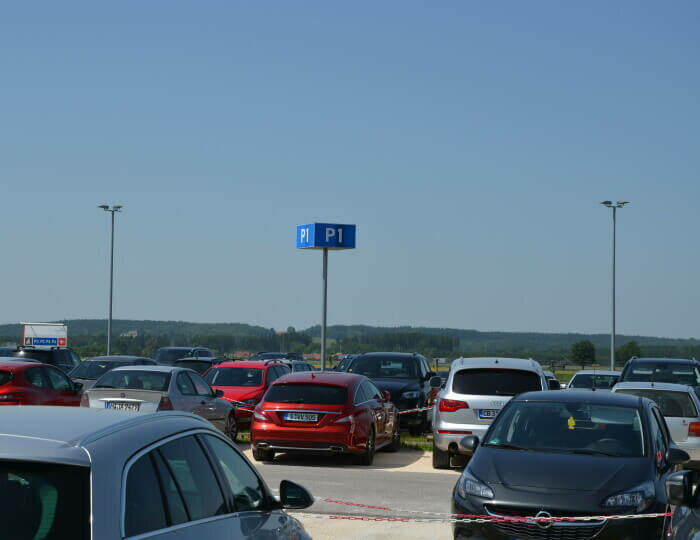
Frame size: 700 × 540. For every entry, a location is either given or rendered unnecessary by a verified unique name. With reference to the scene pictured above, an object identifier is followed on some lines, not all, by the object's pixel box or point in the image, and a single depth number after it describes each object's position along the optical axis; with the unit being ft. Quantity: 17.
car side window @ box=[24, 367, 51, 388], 61.68
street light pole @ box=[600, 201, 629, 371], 164.86
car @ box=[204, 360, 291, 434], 71.10
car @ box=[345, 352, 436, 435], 73.61
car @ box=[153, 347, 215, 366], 132.01
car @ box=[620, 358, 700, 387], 74.23
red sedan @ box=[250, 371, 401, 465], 53.62
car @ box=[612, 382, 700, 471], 49.49
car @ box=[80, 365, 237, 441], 55.31
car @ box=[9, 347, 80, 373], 95.20
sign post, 109.40
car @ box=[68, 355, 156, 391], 79.20
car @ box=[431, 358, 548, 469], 51.52
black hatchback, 27.32
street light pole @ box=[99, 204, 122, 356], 171.53
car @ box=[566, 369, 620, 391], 93.67
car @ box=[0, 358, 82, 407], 59.93
